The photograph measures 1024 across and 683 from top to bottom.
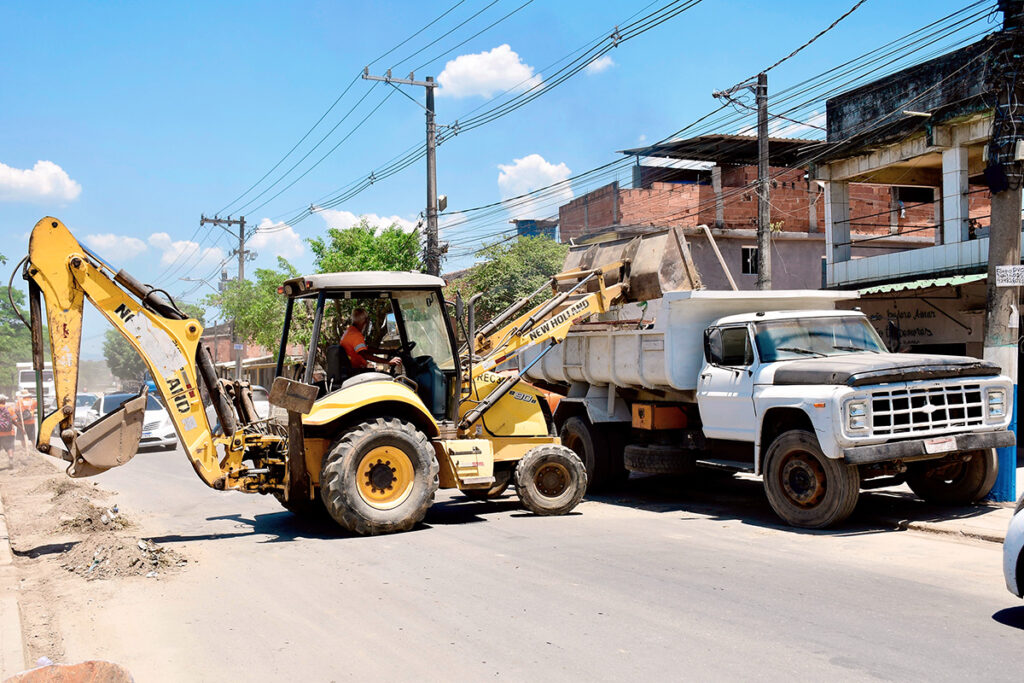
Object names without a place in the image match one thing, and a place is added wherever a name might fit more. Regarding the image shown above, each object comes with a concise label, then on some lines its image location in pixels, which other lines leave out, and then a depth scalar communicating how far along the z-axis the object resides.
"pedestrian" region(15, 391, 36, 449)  22.94
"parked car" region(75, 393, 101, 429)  27.10
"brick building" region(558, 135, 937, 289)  31.86
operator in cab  10.58
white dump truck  9.48
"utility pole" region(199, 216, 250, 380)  53.06
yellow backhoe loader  9.33
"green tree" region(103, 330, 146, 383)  99.81
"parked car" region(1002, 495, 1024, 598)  6.01
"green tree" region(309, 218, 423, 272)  29.44
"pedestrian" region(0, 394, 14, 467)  20.02
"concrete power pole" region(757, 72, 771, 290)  21.23
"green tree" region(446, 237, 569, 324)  27.52
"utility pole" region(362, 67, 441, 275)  25.67
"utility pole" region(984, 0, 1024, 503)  10.72
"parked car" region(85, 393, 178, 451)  23.48
